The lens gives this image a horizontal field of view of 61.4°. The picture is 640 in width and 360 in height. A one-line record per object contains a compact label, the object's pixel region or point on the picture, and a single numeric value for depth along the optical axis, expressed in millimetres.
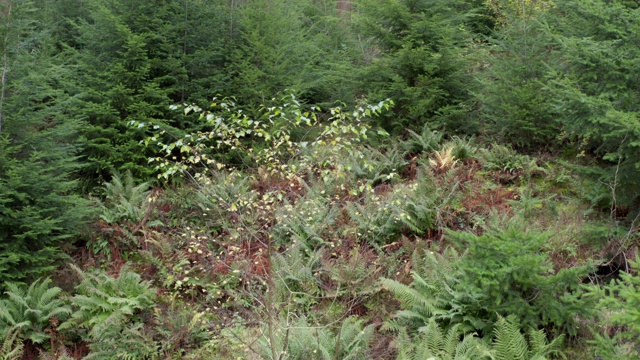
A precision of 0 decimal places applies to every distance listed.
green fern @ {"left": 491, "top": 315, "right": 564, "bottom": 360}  4938
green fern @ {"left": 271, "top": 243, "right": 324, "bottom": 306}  6871
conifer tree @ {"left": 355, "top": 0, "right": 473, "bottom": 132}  10031
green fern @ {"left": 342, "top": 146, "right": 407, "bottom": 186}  9211
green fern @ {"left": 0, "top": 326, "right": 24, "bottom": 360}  6109
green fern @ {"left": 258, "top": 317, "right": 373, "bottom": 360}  5465
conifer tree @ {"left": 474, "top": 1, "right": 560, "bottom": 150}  8984
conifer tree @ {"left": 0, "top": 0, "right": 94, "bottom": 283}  6832
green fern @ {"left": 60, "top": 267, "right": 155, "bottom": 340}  6461
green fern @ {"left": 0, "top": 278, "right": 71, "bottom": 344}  6453
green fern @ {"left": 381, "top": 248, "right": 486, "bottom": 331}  5543
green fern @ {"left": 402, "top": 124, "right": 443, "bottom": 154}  9680
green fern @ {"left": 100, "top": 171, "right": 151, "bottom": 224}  8344
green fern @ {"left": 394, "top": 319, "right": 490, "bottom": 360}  5059
